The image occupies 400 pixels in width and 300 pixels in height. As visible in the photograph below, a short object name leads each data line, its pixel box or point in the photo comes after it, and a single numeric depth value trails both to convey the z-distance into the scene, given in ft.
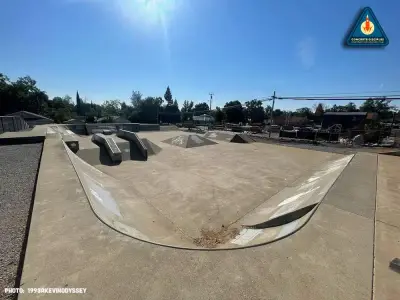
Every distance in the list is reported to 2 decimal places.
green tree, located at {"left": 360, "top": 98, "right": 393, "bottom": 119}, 183.83
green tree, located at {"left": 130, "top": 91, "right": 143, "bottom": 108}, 217.17
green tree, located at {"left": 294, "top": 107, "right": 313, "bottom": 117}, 232.08
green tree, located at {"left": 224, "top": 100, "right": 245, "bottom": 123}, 188.44
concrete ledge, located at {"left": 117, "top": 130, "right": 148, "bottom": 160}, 50.64
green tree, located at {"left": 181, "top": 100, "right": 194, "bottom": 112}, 263.94
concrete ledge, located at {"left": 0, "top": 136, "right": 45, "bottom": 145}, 34.68
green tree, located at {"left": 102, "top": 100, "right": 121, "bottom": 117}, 230.48
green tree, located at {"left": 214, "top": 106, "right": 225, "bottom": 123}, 196.34
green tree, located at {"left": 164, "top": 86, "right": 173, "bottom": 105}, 261.24
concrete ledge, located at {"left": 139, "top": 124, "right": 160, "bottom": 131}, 110.25
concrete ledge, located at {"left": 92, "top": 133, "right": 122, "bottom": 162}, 44.16
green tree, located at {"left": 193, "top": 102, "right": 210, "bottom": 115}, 262.06
